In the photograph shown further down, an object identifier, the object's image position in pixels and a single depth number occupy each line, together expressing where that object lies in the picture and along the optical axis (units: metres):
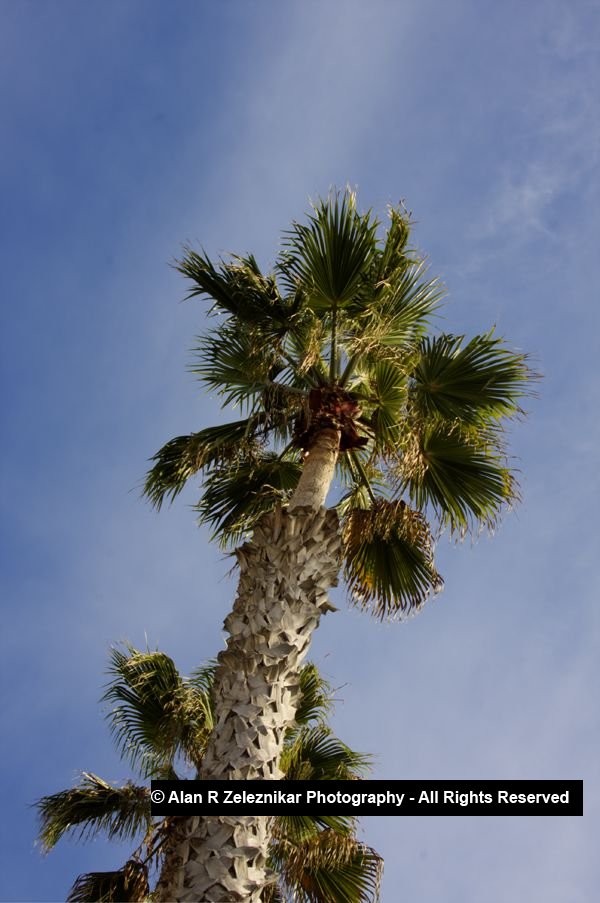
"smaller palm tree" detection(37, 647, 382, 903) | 7.30
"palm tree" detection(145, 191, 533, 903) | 8.14
